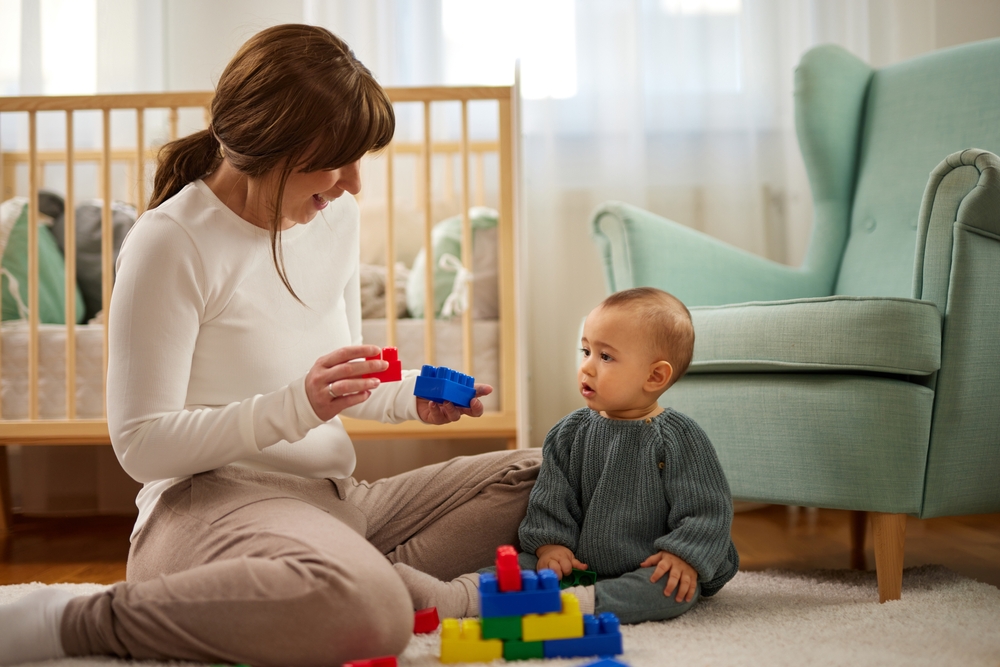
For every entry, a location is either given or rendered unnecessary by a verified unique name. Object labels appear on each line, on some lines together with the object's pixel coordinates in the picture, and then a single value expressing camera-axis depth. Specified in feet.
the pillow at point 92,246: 6.59
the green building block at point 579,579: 3.33
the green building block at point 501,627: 2.74
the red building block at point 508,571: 2.69
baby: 3.20
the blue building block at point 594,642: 2.76
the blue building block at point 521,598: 2.71
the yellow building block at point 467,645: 2.72
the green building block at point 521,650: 2.75
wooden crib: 5.61
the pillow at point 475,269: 6.19
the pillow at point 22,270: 6.32
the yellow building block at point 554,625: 2.73
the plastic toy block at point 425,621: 3.06
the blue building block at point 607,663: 2.56
